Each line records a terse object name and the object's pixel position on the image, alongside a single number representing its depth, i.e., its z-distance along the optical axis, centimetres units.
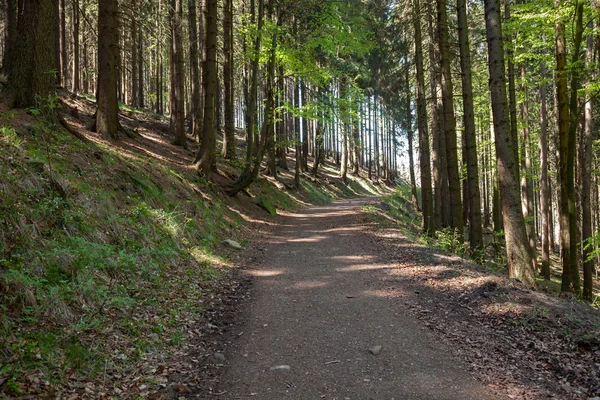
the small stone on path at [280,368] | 453
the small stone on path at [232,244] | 1118
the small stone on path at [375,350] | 486
